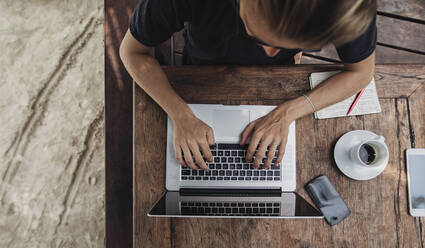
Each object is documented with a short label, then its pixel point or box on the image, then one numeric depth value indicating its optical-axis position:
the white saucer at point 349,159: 0.87
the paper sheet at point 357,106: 0.91
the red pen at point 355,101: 0.91
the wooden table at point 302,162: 0.87
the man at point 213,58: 0.74
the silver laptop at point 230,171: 0.84
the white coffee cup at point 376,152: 0.80
